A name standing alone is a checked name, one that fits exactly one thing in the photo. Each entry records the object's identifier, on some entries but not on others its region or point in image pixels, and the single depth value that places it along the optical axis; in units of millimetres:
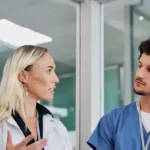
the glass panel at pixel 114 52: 2629
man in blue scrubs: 1738
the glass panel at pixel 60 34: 2484
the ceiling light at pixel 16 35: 2283
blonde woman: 1634
